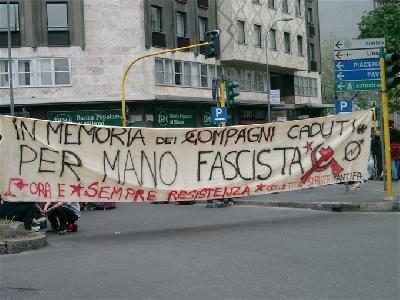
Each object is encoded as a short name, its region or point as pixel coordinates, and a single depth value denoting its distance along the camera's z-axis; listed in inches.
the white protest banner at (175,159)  422.9
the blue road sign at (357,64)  572.7
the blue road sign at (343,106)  713.2
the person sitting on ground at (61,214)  474.8
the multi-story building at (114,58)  1461.6
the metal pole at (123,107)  1138.9
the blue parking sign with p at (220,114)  892.0
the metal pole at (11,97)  1195.8
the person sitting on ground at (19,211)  438.9
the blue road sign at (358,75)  571.2
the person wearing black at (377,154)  844.6
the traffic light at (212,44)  969.0
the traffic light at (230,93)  939.8
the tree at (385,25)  1326.3
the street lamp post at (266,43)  1694.1
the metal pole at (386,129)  530.0
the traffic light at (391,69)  536.1
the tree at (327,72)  2743.6
